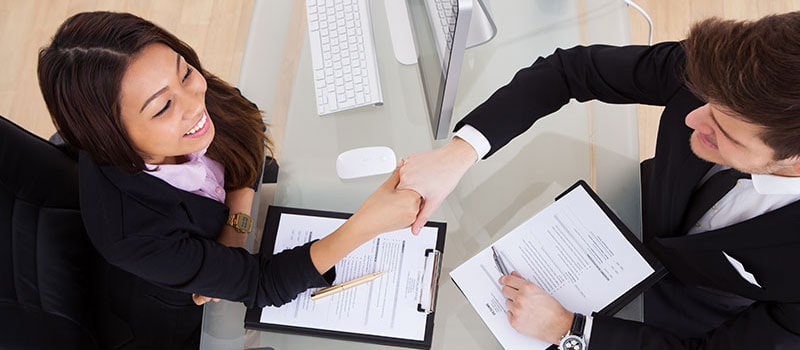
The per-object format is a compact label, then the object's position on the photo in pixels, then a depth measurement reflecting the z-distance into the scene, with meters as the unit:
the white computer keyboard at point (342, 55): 1.43
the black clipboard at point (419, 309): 1.14
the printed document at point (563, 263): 1.14
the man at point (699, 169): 0.85
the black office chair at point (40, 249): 1.12
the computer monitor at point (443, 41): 1.01
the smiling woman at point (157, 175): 1.05
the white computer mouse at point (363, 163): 1.35
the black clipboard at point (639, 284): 1.13
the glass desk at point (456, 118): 1.26
